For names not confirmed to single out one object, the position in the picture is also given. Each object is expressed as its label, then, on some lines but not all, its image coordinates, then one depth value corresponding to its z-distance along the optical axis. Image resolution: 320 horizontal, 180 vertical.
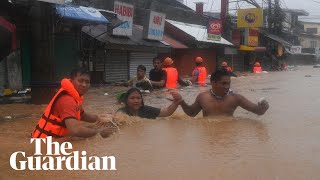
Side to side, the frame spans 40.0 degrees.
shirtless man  6.24
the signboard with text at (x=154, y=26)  20.11
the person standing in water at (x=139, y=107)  6.14
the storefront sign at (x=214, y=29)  26.72
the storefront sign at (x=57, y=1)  11.01
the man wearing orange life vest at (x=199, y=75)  13.98
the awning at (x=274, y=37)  36.92
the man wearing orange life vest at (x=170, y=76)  12.30
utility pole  37.58
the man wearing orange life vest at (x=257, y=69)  30.26
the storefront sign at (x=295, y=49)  44.71
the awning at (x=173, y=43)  22.96
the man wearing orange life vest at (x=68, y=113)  4.40
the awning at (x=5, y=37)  3.68
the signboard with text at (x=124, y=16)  17.91
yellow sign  31.53
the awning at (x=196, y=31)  25.61
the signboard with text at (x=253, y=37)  33.73
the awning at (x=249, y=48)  31.87
